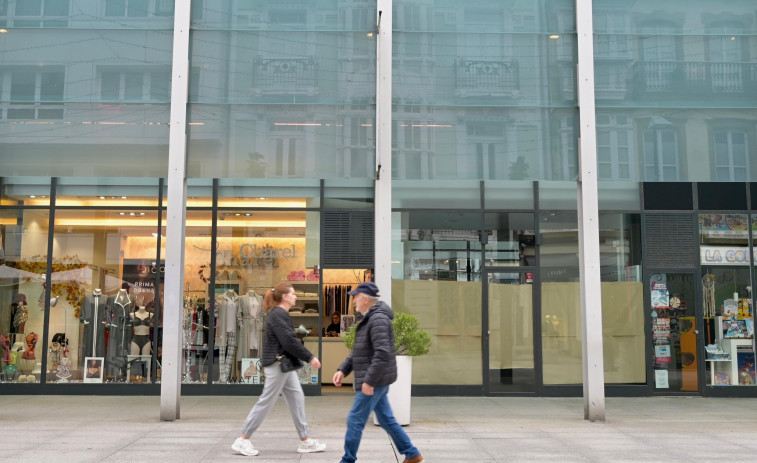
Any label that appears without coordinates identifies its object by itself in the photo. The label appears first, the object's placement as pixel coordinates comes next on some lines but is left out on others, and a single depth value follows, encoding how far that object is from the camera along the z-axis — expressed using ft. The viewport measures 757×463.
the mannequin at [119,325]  41.73
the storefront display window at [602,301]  42.47
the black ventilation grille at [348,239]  42.24
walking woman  24.93
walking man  21.38
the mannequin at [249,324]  41.98
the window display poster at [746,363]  42.86
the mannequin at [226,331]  41.57
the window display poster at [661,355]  42.80
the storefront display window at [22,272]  41.78
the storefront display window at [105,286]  41.73
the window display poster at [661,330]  42.96
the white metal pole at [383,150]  33.01
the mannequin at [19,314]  41.78
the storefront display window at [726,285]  43.11
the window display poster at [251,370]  41.63
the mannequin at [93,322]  41.75
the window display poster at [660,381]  42.59
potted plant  30.81
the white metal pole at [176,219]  31.89
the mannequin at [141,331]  41.78
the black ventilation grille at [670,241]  42.93
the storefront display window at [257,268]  42.06
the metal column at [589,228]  32.78
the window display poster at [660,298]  43.09
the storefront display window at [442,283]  42.06
